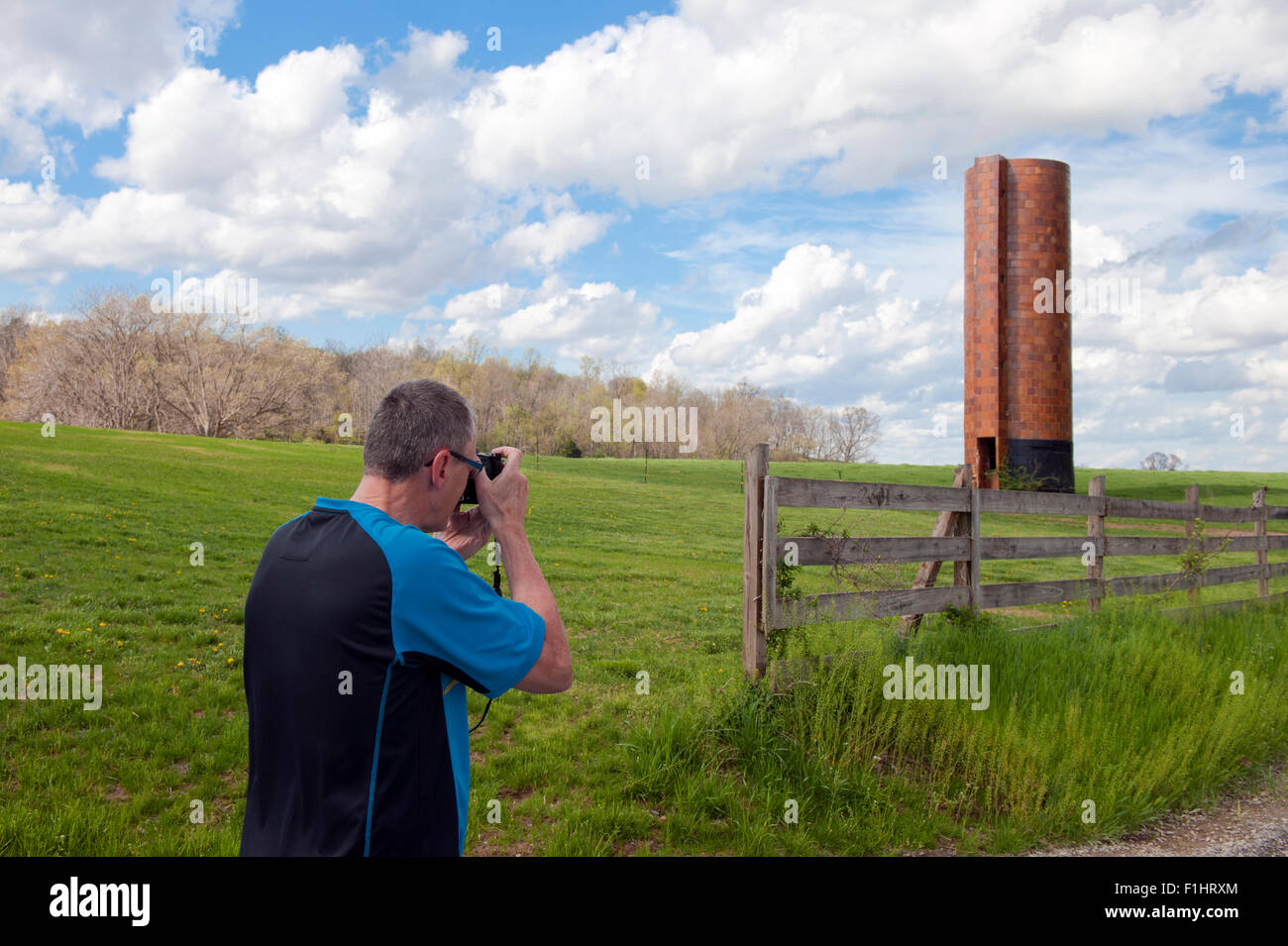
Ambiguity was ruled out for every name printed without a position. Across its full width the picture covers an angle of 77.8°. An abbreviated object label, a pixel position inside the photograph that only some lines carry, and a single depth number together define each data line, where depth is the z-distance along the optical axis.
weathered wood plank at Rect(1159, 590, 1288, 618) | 9.38
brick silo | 27.41
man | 1.94
